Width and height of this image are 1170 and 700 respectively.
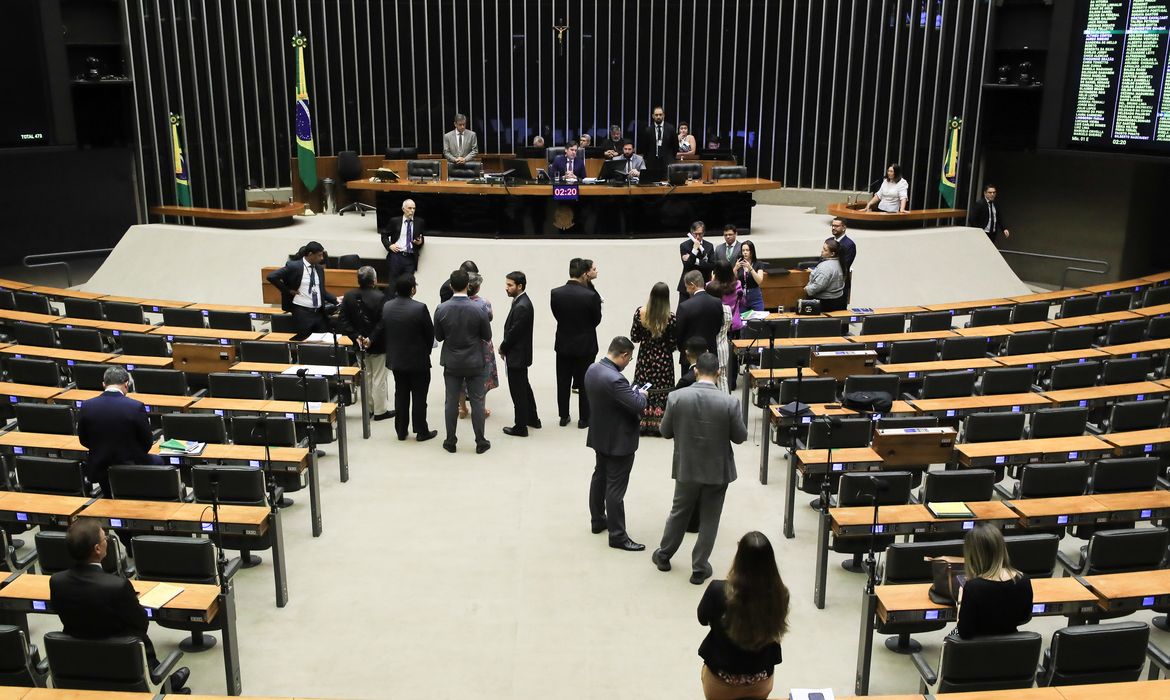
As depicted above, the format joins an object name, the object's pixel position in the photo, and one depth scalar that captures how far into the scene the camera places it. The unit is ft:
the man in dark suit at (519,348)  28.71
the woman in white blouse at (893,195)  49.32
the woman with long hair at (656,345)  26.94
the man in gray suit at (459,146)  50.67
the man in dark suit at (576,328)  28.73
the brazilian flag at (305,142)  51.52
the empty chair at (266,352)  29.99
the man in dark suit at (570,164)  46.68
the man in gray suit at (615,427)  21.06
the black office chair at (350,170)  54.90
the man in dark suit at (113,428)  20.56
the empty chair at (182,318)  35.47
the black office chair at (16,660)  14.64
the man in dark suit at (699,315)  27.71
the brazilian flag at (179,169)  52.60
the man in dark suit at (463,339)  27.09
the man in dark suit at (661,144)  50.56
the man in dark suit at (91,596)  14.46
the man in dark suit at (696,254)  35.58
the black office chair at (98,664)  14.34
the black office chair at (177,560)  17.76
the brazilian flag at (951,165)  52.54
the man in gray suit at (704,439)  19.69
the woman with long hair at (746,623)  12.66
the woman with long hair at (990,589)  14.35
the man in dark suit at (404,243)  40.52
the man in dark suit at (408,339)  27.73
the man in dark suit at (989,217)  49.93
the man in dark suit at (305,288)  32.35
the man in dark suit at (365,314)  29.78
